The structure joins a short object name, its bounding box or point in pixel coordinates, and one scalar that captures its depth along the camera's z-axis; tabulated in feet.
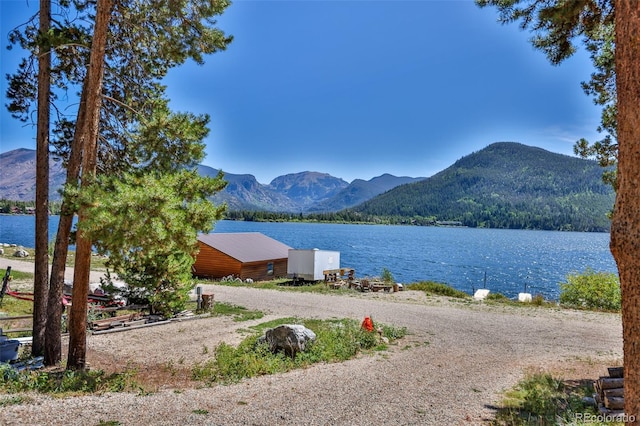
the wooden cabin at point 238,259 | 100.63
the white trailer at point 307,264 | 93.50
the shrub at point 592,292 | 71.15
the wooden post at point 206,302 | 53.57
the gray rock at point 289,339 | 34.45
